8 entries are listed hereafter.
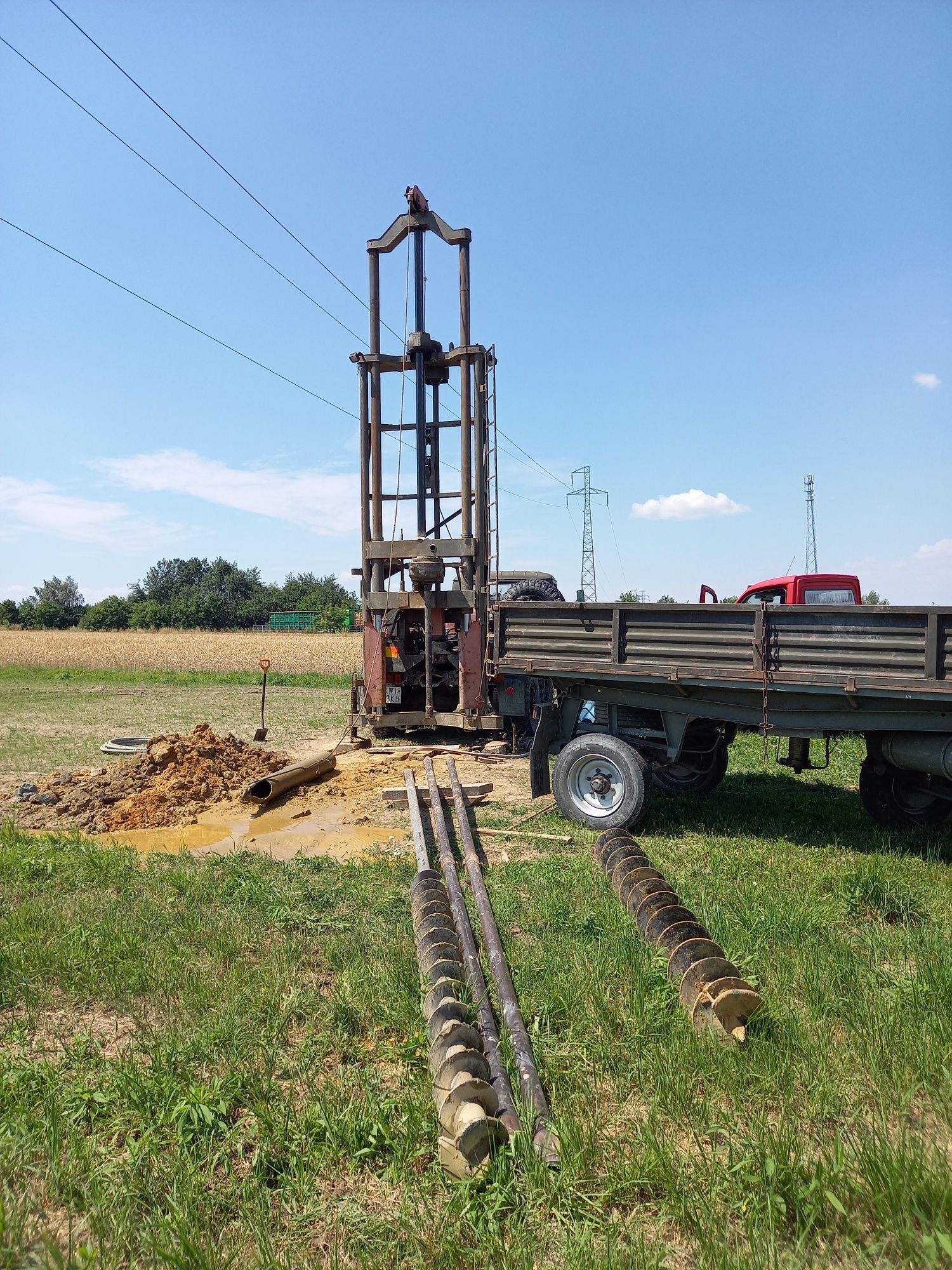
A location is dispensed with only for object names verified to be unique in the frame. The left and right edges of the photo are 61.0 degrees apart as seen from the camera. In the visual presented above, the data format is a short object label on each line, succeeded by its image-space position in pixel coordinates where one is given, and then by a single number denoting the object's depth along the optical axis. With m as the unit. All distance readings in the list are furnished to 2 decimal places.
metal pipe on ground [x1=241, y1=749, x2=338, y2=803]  8.48
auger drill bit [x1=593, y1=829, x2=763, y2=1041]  3.38
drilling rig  10.83
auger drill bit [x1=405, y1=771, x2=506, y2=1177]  2.66
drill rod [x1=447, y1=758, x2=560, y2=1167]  2.74
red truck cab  10.12
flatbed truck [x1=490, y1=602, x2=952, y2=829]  5.71
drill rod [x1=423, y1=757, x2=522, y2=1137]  2.89
